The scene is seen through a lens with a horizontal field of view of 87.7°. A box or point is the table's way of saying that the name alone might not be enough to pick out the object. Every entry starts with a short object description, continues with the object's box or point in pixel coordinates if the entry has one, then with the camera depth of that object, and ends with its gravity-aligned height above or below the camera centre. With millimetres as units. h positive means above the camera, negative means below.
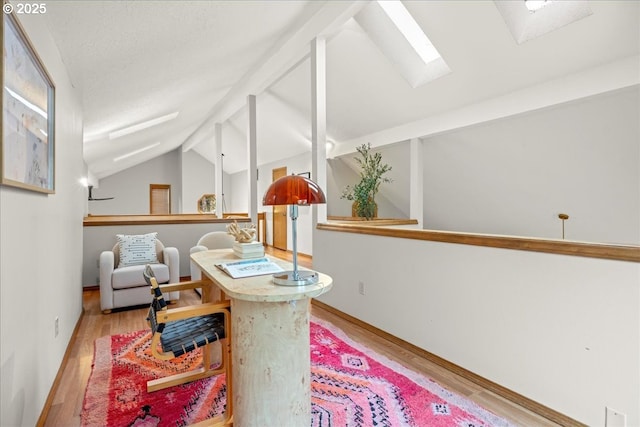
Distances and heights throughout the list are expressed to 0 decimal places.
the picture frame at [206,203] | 9391 +311
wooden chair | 1488 -587
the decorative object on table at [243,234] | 2080 -127
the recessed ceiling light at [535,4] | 2484 +1573
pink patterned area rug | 1650 -1012
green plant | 3791 +255
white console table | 1387 -603
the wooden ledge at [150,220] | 4113 -75
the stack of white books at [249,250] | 2008 -220
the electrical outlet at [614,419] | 1438 -904
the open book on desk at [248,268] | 1595 -276
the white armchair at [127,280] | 3201 -661
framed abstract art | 1150 +412
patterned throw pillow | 3568 -386
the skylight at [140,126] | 4758 +1304
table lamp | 1345 +71
